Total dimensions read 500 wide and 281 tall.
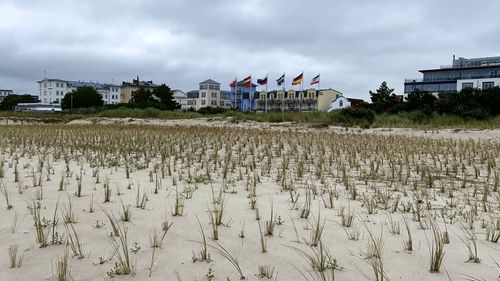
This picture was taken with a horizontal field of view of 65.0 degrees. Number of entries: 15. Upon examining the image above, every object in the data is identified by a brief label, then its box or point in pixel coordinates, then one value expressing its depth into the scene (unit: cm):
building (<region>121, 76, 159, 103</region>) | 13185
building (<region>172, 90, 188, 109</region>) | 13138
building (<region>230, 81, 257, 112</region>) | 11275
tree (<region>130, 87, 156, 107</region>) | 7718
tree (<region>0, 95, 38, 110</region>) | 10588
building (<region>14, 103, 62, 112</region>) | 9438
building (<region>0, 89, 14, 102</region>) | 16286
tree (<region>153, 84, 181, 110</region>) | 7962
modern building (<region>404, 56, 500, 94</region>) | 7325
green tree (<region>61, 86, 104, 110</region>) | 9075
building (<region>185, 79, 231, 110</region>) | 11862
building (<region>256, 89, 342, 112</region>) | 9988
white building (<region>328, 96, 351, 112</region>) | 8822
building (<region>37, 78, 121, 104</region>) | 13650
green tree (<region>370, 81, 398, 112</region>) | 5477
